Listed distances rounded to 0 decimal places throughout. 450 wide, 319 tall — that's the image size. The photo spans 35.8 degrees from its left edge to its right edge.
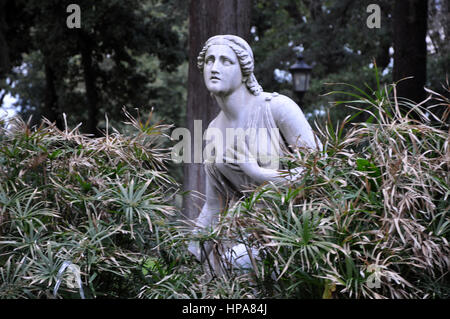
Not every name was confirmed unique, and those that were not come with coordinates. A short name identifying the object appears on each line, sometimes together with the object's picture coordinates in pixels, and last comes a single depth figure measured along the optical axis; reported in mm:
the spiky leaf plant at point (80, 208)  4230
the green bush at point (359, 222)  3822
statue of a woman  4898
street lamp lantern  13578
